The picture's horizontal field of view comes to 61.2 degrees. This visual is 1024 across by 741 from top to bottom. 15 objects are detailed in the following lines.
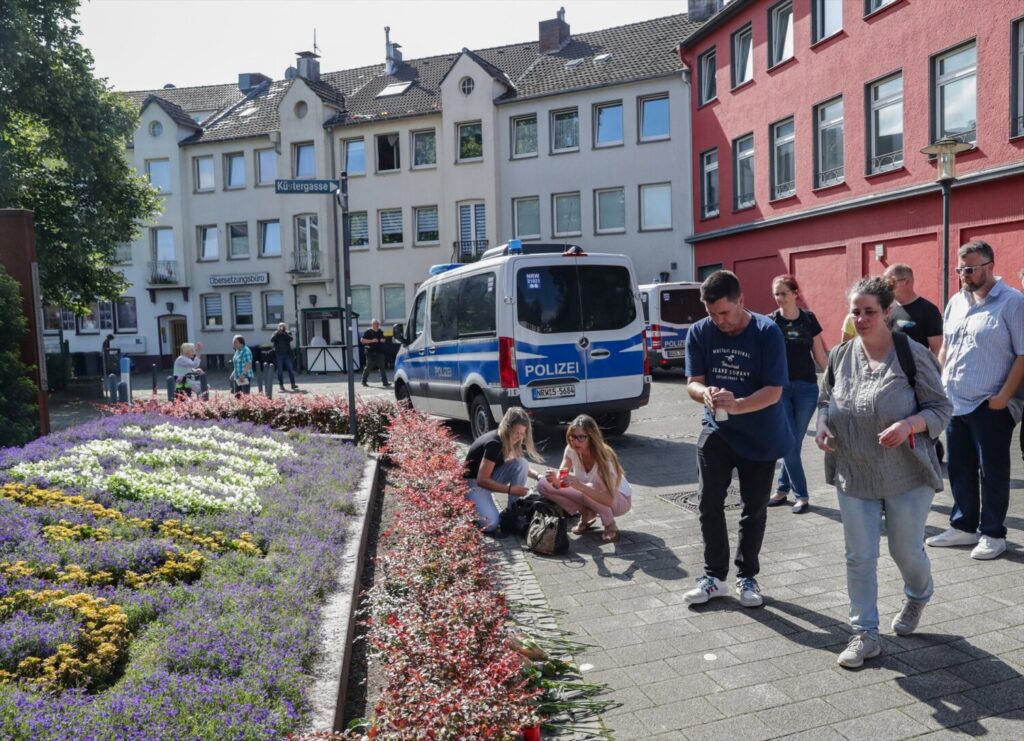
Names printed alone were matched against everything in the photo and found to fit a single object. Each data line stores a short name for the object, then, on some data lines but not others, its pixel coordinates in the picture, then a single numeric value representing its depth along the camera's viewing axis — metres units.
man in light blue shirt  5.63
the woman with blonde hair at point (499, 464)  7.14
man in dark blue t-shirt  4.81
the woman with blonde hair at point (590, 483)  6.87
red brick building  16.55
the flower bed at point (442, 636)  2.88
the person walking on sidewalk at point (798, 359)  7.43
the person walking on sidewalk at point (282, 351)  24.58
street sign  9.52
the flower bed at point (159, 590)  3.20
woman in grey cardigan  4.10
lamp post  13.16
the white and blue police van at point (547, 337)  10.85
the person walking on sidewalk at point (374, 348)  24.42
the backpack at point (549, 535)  6.52
